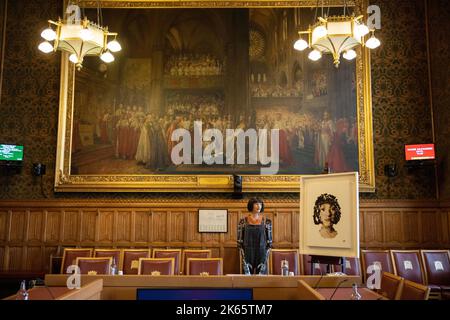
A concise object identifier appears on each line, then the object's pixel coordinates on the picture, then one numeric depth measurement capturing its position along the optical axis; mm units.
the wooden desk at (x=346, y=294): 3599
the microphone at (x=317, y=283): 3969
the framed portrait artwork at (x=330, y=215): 3819
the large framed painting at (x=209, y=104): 8758
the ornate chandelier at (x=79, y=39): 5711
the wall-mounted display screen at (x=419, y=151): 8438
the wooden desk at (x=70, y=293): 3035
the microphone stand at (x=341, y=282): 3911
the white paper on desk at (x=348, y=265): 7010
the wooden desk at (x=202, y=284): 3688
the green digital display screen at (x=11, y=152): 8570
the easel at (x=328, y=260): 4480
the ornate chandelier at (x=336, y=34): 5746
